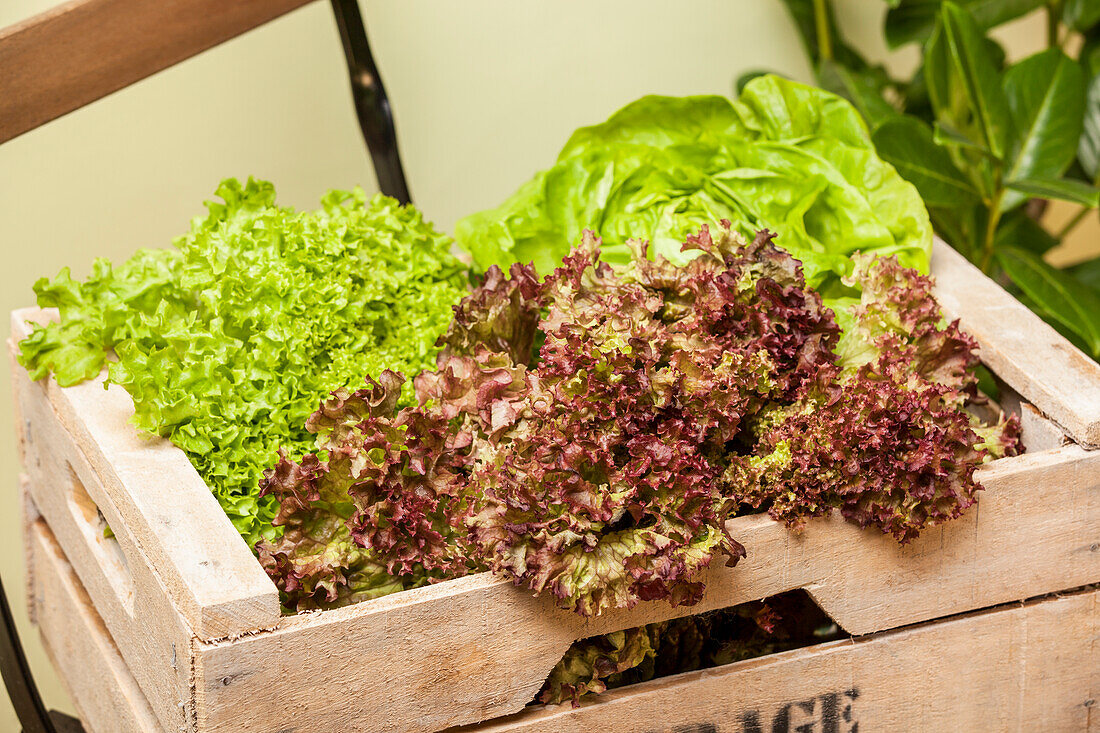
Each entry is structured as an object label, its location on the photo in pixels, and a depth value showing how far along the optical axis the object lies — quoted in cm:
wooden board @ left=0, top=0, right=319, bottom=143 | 128
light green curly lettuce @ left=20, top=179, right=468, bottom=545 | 122
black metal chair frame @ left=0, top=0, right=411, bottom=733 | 140
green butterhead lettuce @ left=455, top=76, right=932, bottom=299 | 130
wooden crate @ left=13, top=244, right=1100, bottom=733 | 114
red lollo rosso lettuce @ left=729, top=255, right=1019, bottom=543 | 119
